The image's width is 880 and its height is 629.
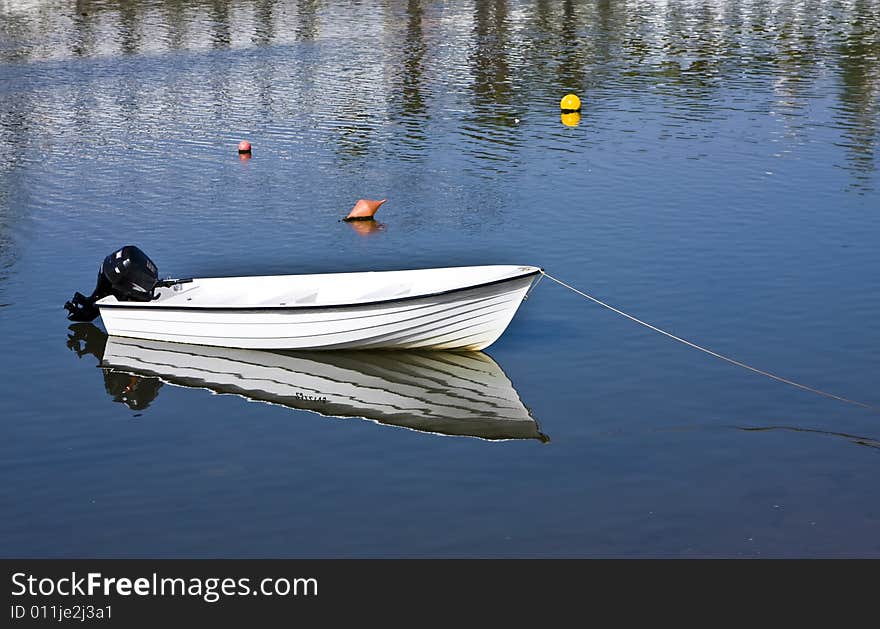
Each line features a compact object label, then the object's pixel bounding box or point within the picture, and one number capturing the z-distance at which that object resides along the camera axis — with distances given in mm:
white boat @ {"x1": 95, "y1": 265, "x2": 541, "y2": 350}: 23391
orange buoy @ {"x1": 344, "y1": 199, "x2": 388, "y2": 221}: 33875
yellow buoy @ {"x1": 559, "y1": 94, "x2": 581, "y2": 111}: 48531
